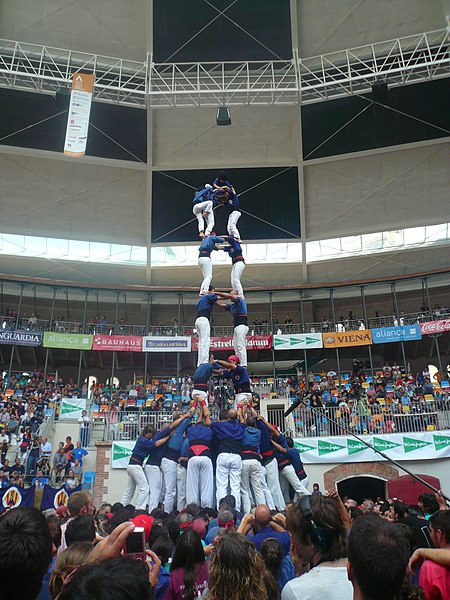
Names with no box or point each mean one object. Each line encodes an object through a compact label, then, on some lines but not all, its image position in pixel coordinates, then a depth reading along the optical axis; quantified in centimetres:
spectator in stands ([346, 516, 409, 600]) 245
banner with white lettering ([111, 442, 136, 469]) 1966
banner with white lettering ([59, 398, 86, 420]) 2266
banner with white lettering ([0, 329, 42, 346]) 2980
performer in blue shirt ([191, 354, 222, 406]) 1339
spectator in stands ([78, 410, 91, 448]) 2106
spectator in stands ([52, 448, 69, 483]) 1877
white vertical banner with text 2275
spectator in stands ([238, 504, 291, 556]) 464
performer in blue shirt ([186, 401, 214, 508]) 1164
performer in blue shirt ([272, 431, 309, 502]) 1257
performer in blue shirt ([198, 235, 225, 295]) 1545
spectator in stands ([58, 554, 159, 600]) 196
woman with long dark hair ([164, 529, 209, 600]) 379
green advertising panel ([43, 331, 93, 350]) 3034
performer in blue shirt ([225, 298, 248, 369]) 1483
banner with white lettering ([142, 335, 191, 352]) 3119
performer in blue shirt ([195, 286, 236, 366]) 1432
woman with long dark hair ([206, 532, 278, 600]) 278
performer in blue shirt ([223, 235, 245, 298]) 1549
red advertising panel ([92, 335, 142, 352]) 3105
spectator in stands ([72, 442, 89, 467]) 1973
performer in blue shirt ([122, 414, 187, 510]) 1167
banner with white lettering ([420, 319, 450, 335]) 2948
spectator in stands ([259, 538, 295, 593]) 409
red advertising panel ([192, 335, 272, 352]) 3145
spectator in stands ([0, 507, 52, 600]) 216
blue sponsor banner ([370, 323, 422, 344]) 3020
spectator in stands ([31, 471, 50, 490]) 1824
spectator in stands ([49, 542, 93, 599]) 300
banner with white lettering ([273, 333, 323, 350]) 3106
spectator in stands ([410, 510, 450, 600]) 315
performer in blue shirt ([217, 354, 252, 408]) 1378
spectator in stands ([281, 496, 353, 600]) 295
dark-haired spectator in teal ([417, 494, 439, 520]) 607
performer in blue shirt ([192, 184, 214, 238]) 1579
